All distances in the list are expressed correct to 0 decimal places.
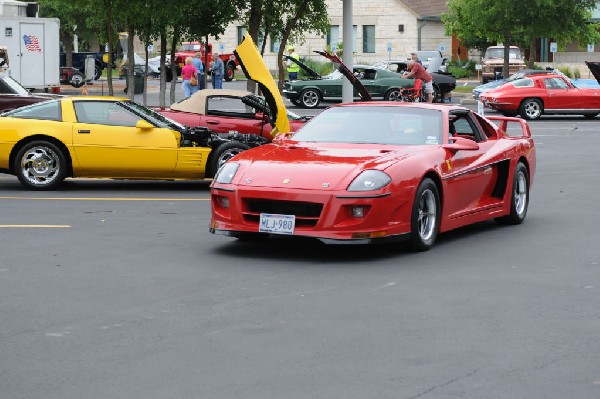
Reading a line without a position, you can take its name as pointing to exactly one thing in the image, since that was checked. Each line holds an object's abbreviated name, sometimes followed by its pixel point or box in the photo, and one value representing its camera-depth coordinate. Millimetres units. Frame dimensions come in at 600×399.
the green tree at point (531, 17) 51281
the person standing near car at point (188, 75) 37062
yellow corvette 16562
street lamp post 24188
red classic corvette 37266
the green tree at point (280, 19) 32781
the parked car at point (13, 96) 23469
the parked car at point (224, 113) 18438
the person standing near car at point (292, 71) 51812
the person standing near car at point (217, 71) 42562
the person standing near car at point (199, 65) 40156
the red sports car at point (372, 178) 10594
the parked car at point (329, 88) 42625
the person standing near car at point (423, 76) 33875
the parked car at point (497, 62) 61250
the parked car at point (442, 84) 44681
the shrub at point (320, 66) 71206
